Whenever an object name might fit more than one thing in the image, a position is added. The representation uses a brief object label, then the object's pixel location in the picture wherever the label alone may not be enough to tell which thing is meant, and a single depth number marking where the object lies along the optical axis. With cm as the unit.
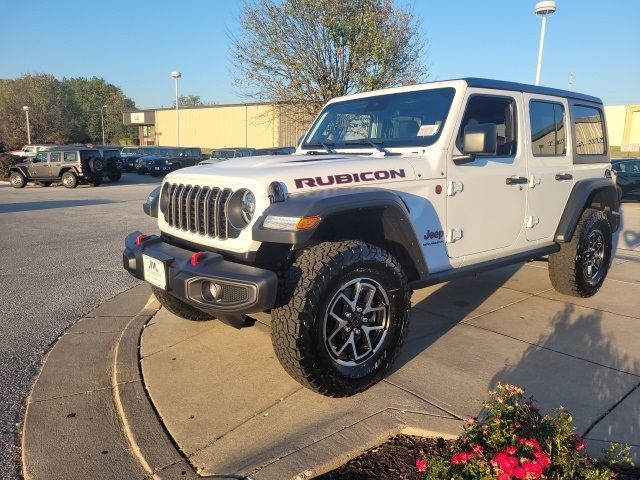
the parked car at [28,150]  2629
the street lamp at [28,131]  4269
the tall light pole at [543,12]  1366
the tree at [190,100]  11038
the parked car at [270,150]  1765
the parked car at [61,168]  1972
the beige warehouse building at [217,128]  3966
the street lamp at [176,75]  3438
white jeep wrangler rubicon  277
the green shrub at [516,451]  179
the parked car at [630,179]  1540
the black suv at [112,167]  2112
